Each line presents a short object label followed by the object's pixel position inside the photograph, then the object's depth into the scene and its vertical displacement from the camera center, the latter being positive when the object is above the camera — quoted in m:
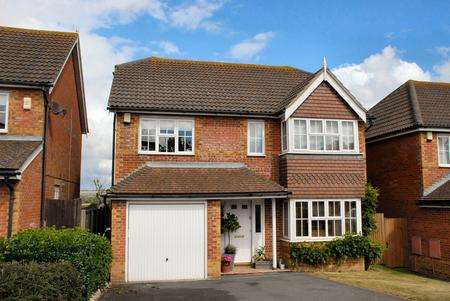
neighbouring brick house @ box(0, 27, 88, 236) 12.03 +2.73
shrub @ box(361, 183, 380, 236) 16.72 -0.22
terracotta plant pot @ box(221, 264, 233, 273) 15.10 -2.17
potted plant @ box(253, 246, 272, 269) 15.73 -2.00
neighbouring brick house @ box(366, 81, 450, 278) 16.67 +1.54
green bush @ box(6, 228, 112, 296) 9.59 -0.96
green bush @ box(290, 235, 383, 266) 15.61 -1.65
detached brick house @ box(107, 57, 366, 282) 14.45 +1.59
